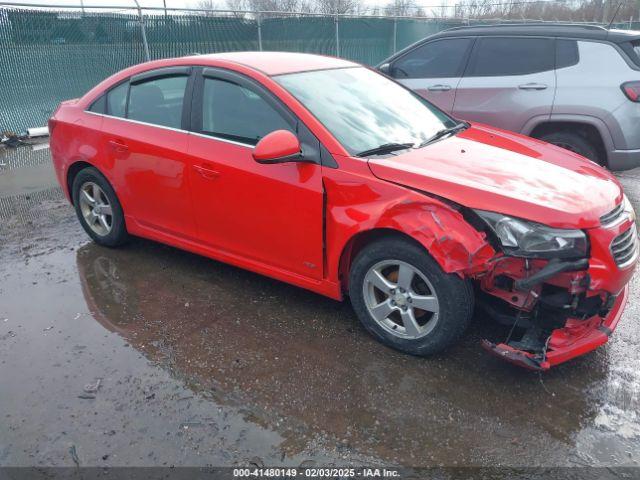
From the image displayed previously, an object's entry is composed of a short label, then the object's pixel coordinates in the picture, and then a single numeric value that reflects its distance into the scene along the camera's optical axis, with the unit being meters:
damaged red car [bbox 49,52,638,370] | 2.90
